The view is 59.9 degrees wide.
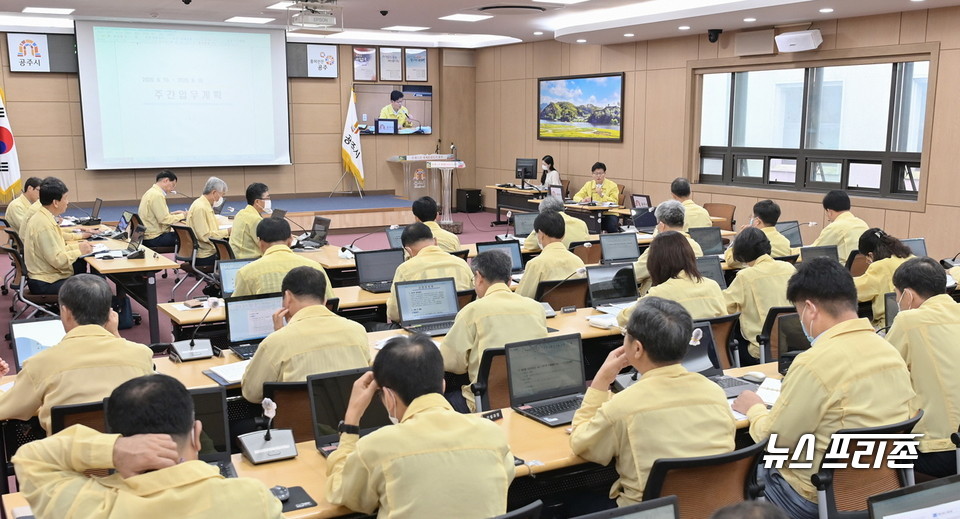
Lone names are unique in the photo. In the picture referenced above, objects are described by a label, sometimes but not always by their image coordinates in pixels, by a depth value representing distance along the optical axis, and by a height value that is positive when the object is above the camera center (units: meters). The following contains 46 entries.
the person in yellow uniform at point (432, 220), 6.64 -0.67
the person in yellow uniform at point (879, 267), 5.21 -0.83
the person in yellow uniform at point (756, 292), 4.97 -0.94
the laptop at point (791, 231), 8.05 -0.94
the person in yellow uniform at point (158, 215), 8.66 -0.82
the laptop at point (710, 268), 5.71 -0.90
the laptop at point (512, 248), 6.60 -0.89
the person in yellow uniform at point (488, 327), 3.93 -0.90
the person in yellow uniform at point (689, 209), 8.34 -0.74
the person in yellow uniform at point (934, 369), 3.18 -0.90
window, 9.41 +0.09
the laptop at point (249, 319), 4.25 -0.93
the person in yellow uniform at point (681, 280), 4.52 -0.79
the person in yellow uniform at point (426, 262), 5.21 -0.79
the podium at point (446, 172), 13.11 -0.57
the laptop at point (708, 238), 7.44 -0.91
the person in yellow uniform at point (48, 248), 6.57 -0.88
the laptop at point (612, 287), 5.27 -0.97
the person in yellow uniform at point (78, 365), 3.12 -0.85
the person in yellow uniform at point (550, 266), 5.46 -0.85
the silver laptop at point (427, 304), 4.82 -0.97
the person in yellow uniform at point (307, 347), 3.39 -0.86
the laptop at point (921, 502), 1.76 -0.79
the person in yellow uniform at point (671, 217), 6.49 -0.63
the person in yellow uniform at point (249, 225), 7.37 -0.78
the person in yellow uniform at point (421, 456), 2.19 -0.84
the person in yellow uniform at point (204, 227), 8.05 -0.87
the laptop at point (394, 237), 7.17 -0.86
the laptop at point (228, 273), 5.30 -0.87
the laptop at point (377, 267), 5.97 -0.94
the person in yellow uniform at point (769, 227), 6.50 -0.73
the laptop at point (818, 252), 6.38 -0.89
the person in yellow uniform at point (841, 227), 6.90 -0.76
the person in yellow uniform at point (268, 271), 4.99 -0.80
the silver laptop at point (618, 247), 7.03 -0.94
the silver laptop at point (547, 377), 3.28 -0.97
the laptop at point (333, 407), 2.89 -0.94
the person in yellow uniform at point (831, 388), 2.71 -0.82
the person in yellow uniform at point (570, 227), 7.68 -0.86
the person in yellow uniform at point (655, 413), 2.55 -0.85
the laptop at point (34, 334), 3.81 -0.90
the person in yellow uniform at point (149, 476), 1.86 -0.78
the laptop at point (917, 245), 6.53 -0.87
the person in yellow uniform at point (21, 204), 8.03 -0.65
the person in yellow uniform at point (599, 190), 11.62 -0.76
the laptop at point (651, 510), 1.72 -0.78
